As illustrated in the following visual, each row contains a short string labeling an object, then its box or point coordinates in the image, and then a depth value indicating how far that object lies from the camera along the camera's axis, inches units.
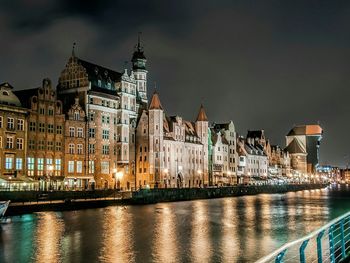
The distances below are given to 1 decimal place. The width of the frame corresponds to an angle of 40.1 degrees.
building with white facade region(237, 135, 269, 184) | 6624.0
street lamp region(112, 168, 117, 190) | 4107.8
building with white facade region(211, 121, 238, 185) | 5808.6
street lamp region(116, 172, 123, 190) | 4133.9
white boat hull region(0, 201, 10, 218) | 2059.2
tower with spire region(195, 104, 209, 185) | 5477.4
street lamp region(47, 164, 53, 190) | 3445.9
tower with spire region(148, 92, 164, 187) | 4480.8
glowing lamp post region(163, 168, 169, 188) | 4663.4
